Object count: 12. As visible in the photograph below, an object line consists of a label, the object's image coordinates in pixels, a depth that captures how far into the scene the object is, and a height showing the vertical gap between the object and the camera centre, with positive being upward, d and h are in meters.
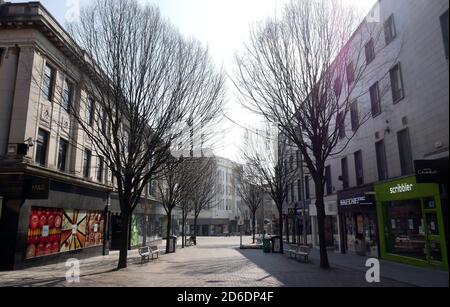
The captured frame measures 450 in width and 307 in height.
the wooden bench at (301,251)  17.69 -1.47
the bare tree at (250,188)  35.52 +4.00
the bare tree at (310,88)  13.88 +5.53
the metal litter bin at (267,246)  25.34 -1.68
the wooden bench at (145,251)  18.03 -1.47
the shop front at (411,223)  13.88 -0.03
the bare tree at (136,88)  14.19 +5.68
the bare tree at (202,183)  33.59 +4.56
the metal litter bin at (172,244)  26.62 -1.56
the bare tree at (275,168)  25.55 +4.23
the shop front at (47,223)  14.51 +0.04
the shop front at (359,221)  19.25 +0.10
